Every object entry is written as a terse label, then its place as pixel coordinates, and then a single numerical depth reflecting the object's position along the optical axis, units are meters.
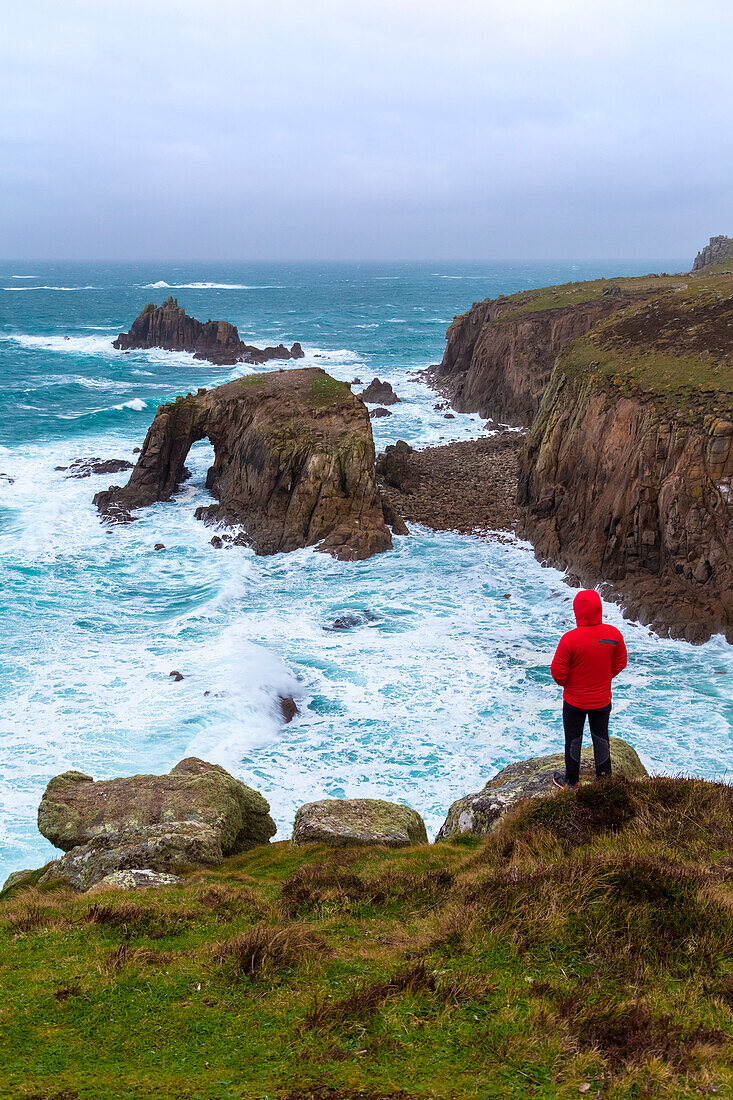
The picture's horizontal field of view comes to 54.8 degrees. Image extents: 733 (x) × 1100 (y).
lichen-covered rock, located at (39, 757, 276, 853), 13.76
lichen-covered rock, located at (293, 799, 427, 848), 13.02
